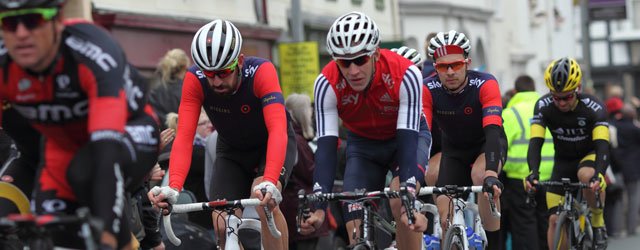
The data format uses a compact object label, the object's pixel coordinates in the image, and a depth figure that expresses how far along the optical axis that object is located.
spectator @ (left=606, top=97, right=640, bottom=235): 22.39
